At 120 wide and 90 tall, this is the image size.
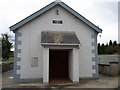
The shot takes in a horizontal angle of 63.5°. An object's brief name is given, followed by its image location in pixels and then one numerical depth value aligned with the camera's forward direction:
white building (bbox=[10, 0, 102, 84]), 6.73
